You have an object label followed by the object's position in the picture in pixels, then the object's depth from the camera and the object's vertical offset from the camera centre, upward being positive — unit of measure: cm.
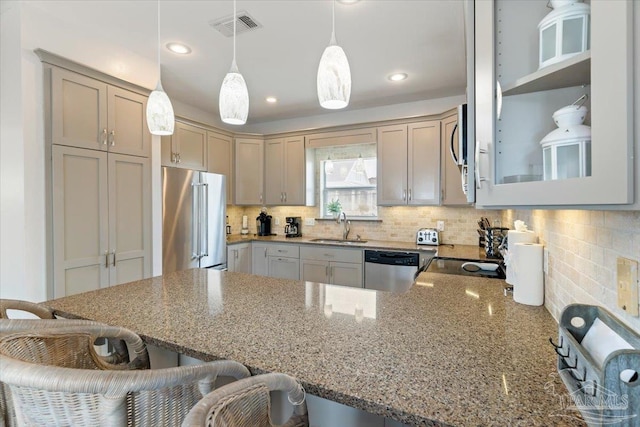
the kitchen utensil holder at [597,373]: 52 -31
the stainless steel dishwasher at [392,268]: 326 -61
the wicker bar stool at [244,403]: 55 -39
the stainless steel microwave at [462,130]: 127 +34
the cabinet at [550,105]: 53 +24
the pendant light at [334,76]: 123 +55
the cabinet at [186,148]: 339 +76
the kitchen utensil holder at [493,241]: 260 -26
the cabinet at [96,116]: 216 +76
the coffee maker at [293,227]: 450 -22
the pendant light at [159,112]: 153 +51
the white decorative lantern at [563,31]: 64 +41
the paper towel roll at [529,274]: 135 -28
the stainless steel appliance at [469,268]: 216 -43
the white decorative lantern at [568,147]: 61 +14
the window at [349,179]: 431 +47
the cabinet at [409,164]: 348 +56
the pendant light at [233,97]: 140 +53
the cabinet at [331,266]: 359 -65
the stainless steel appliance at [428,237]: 359 -30
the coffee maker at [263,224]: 462 -17
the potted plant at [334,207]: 445 +7
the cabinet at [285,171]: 427 +58
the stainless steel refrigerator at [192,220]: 309 -7
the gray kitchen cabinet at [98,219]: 219 -5
